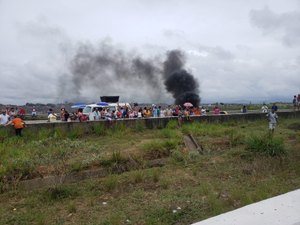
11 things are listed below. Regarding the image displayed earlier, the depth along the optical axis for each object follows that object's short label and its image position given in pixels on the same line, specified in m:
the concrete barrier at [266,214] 2.87
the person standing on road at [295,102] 26.66
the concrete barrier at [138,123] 14.45
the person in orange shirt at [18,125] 13.35
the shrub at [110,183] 8.33
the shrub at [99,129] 15.05
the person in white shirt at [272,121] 15.86
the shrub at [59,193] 7.78
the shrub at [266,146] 11.32
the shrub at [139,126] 16.16
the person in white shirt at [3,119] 14.58
